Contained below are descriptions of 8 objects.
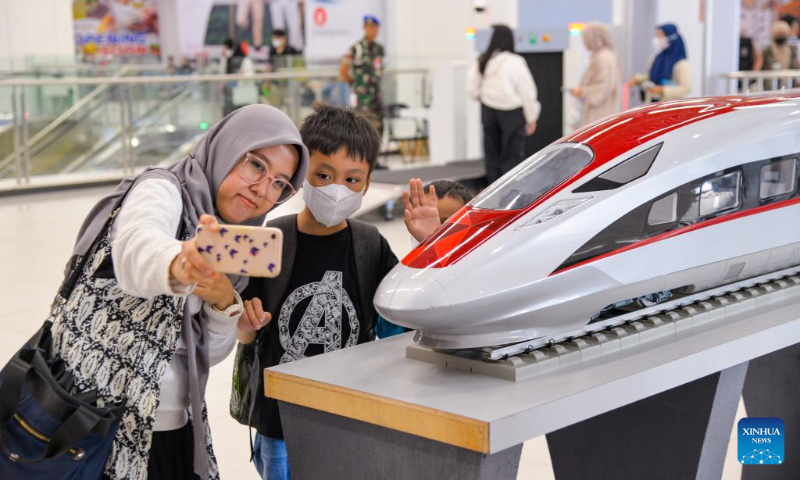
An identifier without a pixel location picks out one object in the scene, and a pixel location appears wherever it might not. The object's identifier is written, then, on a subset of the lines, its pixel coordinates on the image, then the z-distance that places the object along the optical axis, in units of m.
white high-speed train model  1.82
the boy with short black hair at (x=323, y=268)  2.09
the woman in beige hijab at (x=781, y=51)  11.11
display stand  1.55
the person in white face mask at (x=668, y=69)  8.72
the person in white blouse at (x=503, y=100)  8.54
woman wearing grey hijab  1.68
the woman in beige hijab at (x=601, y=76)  9.02
